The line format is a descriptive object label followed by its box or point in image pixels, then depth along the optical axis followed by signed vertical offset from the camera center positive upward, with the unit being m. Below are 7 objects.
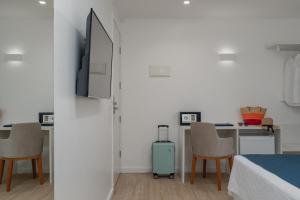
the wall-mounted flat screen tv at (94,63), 1.28 +0.27
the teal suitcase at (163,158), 3.19 -0.86
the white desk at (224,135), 3.14 -0.55
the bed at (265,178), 1.31 -0.53
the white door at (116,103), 2.85 -0.02
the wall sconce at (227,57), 3.52 +0.75
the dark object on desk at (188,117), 3.41 -0.25
